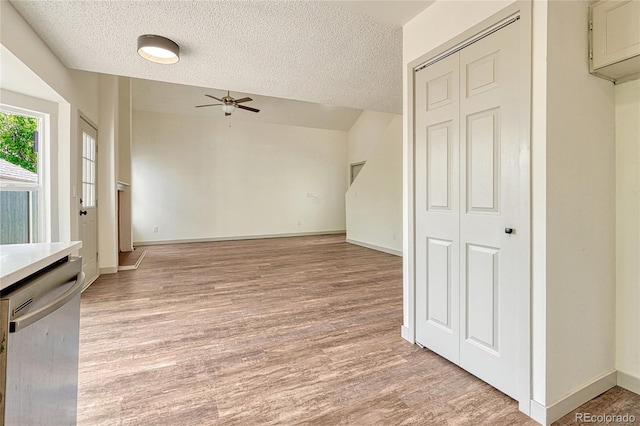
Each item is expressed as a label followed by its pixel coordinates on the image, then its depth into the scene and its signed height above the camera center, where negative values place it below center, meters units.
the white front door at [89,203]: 3.57 +0.10
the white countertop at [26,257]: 0.80 -0.15
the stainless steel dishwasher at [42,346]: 0.77 -0.41
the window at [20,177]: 2.57 +0.31
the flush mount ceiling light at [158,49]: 2.35 +1.31
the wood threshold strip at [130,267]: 4.51 -0.86
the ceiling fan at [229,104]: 5.62 +2.04
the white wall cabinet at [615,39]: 1.40 +0.82
